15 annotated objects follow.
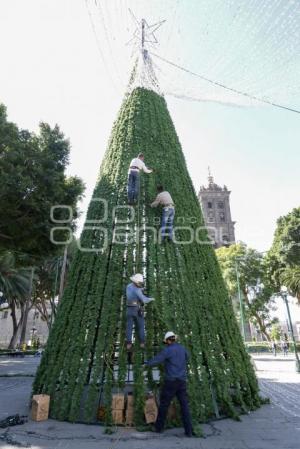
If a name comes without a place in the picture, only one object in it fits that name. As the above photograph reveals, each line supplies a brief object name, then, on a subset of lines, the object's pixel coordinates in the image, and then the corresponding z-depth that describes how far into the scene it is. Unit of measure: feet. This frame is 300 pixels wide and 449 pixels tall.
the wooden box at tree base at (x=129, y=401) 17.11
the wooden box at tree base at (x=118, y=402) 17.07
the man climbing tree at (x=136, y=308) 18.25
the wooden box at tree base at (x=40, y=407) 17.69
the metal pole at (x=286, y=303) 55.52
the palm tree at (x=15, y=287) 101.30
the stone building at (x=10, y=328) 184.34
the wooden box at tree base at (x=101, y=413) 17.41
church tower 250.78
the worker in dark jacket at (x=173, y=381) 15.79
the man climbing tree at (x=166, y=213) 22.36
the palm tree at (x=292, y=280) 95.71
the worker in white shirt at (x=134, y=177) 23.56
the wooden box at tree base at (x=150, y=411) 16.69
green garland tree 18.04
